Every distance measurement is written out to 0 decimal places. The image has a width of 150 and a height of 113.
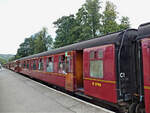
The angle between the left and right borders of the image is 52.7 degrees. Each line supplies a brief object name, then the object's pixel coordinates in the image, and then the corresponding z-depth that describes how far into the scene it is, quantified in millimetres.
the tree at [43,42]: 50906
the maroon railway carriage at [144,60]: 4110
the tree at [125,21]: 27078
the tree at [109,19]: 25195
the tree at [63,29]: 38481
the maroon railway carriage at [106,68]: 5160
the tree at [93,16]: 29684
